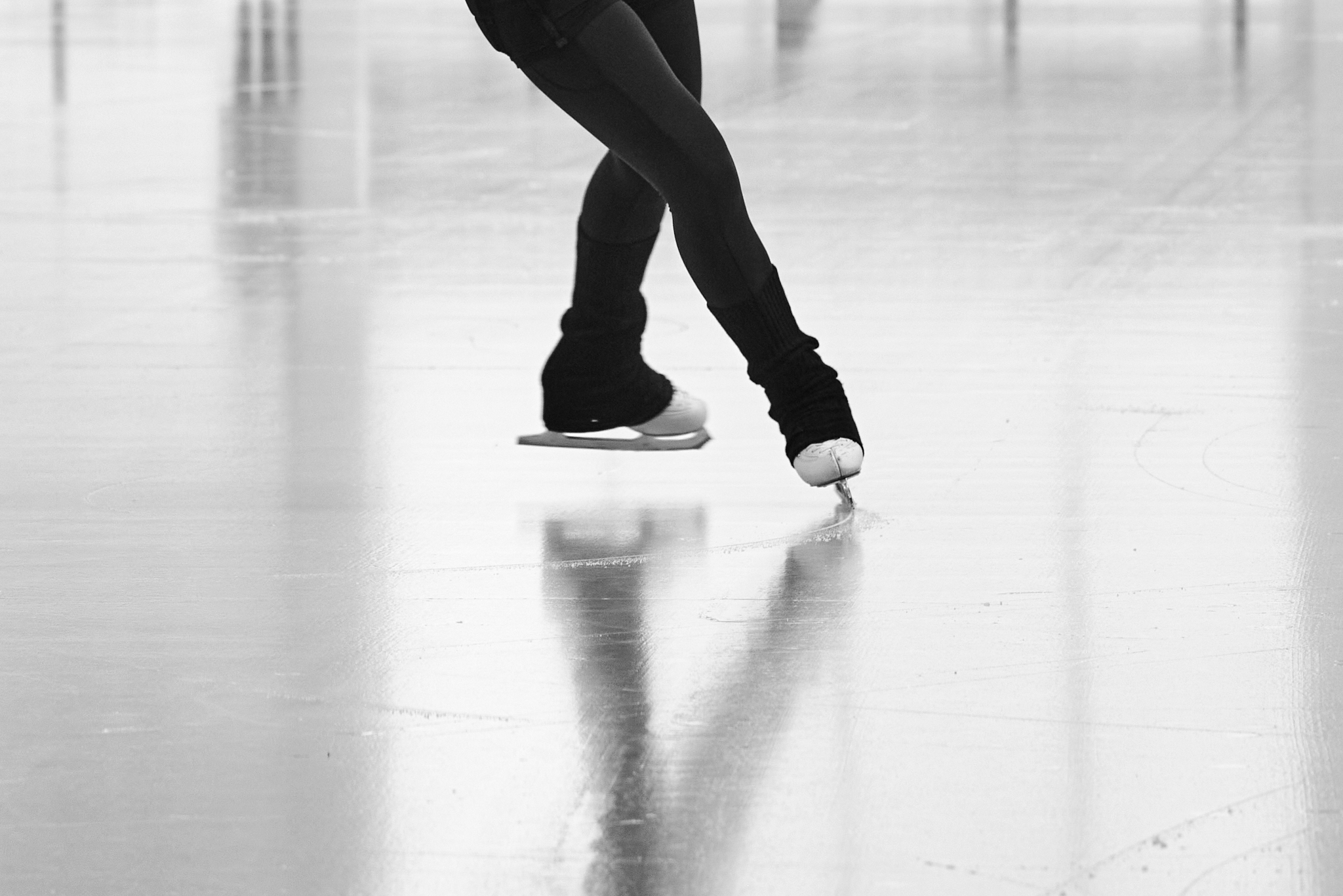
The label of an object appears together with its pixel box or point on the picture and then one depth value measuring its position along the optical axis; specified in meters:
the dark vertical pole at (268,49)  19.70
